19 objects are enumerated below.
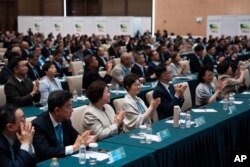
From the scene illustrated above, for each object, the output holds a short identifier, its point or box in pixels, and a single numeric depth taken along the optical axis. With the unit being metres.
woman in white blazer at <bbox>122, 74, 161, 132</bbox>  4.32
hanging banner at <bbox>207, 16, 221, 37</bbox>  18.12
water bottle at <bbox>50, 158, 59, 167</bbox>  2.83
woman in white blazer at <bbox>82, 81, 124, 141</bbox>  3.82
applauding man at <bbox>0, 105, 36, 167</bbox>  2.69
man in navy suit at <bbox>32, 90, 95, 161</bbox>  3.14
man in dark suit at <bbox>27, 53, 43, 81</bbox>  7.08
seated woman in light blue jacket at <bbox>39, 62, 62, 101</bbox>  5.41
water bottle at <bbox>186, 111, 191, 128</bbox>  4.02
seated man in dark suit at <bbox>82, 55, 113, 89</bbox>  6.54
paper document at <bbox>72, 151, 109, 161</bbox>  3.02
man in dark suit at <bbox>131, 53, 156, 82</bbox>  7.68
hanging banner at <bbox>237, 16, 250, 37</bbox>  17.48
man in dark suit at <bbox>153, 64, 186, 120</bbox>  4.81
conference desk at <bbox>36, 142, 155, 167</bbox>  2.92
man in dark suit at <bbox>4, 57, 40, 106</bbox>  5.17
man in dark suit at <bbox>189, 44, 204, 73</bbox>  9.02
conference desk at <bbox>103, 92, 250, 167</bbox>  3.45
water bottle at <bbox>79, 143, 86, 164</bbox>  2.95
